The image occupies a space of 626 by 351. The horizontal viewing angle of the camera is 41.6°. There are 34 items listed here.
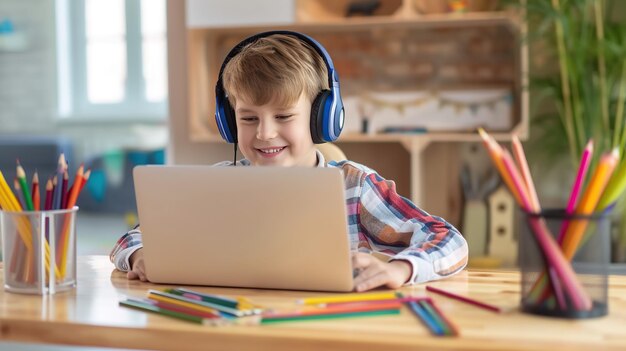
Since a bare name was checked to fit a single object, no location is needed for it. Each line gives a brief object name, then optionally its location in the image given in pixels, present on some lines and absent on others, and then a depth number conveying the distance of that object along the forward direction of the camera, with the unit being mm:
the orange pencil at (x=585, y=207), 902
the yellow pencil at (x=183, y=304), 945
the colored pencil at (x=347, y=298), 997
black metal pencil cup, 916
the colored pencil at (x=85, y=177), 1094
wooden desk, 824
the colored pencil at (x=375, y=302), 980
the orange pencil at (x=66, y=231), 1092
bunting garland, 3637
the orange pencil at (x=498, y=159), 905
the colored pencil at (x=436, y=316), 856
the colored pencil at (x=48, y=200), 1100
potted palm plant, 3262
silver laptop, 1024
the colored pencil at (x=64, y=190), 1104
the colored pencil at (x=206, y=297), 970
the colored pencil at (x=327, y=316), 911
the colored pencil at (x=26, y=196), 1077
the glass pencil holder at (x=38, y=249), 1076
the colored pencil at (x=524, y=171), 941
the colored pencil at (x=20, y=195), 1088
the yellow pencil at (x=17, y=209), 1075
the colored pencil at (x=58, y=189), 1100
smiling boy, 1435
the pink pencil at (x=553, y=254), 915
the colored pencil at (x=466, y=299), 976
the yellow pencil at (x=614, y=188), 905
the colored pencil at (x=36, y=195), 1090
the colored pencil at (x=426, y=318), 862
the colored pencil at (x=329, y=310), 927
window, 6602
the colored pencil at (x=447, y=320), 852
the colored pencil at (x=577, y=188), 919
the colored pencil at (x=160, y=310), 912
